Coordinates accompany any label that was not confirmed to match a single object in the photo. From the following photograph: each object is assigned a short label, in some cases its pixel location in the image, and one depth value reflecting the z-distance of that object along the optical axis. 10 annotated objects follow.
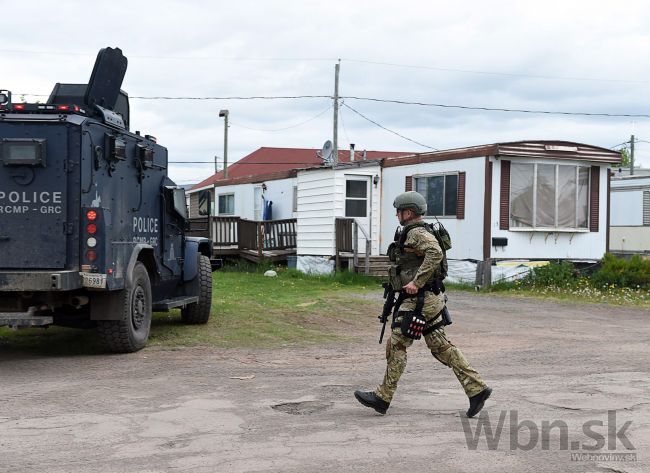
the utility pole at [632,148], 59.71
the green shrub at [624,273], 17.88
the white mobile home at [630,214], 26.34
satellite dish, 27.06
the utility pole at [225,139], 46.20
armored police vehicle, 8.63
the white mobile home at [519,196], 19.11
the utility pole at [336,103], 36.25
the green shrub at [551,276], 18.77
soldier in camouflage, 6.50
